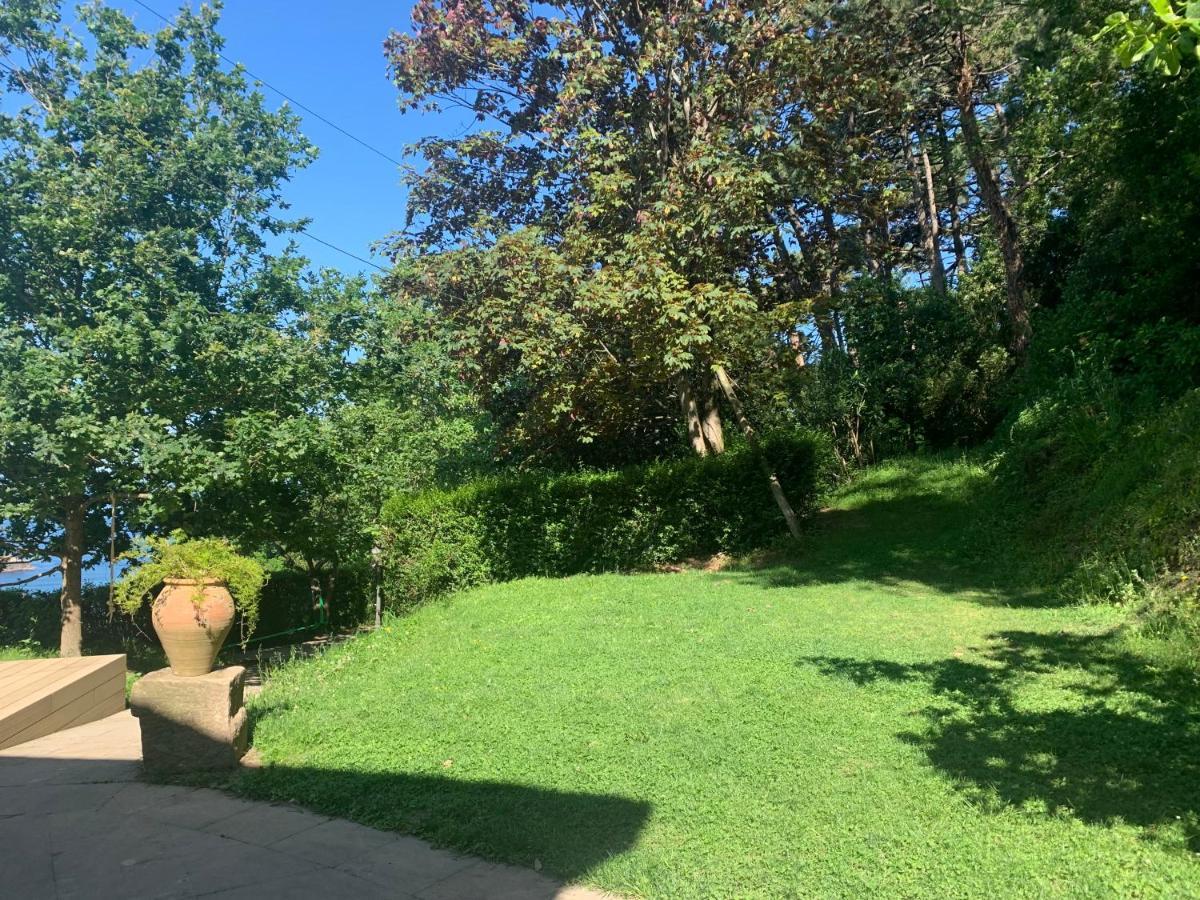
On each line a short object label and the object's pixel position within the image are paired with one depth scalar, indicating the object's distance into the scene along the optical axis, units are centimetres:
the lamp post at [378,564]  1339
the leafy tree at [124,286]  907
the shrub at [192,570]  482
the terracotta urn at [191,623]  461
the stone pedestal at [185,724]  450
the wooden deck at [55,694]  594
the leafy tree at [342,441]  1069
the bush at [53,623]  1341
